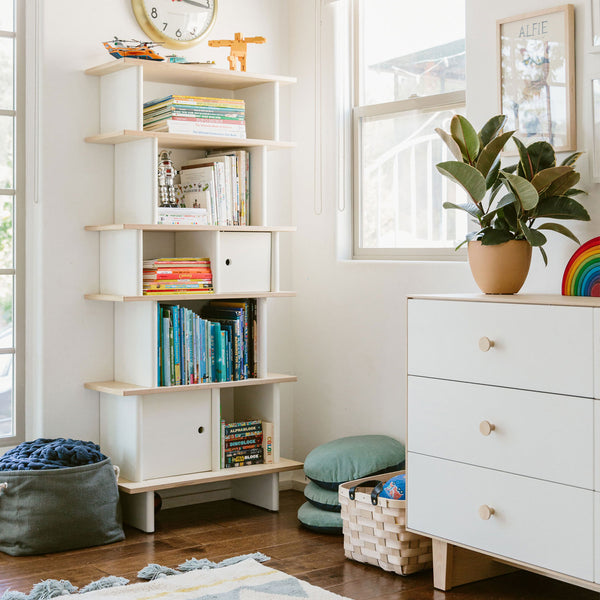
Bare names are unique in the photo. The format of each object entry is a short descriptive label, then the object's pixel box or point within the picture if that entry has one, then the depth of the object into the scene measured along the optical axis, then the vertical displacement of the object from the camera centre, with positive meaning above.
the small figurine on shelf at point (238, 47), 3.53 +0.96
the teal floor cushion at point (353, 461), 3.24 -0.61
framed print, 2.73 +0.66
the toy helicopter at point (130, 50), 3.28 +0.87
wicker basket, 2.80 -0.76
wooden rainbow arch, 2.61 +0.05
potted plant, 2.57 +0.26
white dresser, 2.27 -0.38
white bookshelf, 3.26 +0.04
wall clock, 3.54 +1.08
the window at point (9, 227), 3.40 +0.25
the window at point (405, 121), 3.39 +0.66
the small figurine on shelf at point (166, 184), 3.39 +0.41
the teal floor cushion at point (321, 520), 3.22 -0.81
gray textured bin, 2.99 -0.71
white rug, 2.57 -0.85
